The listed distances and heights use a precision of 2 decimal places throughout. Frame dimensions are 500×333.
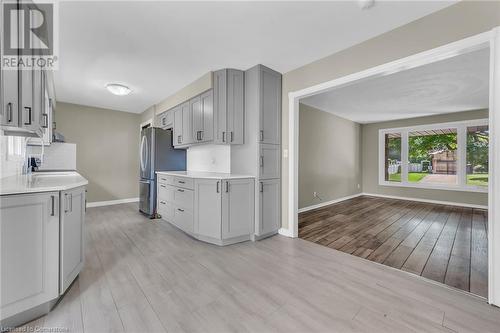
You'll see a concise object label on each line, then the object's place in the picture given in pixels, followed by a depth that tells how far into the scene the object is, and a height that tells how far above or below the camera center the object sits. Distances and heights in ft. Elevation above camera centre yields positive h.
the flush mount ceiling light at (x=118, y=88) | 11.99 +4.37
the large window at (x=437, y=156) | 16.88 +0.95
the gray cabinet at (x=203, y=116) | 11.03 +2.65
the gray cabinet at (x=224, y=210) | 9.05 -2.02
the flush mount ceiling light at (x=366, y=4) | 5.87 +4.61
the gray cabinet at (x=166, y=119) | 14.71 +3.32
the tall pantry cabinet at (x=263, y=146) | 9.88 +0.95
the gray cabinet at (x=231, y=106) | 10.41 +2.96
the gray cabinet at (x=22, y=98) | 4.85 +1.61
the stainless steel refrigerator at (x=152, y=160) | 13.70 +0.27
